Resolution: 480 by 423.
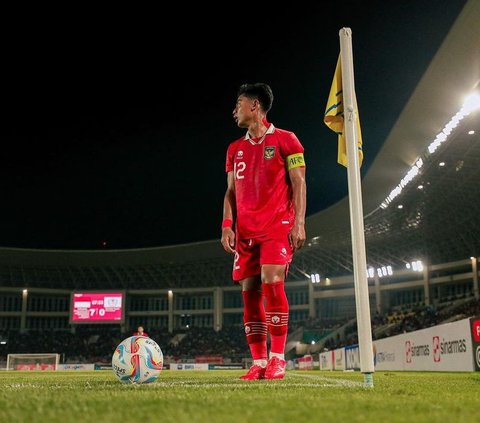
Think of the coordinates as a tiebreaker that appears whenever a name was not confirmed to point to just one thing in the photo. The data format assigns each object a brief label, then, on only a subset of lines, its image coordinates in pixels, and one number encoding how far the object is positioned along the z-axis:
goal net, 31.75
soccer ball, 4.53
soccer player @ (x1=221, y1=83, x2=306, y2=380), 4.23
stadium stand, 25.92
